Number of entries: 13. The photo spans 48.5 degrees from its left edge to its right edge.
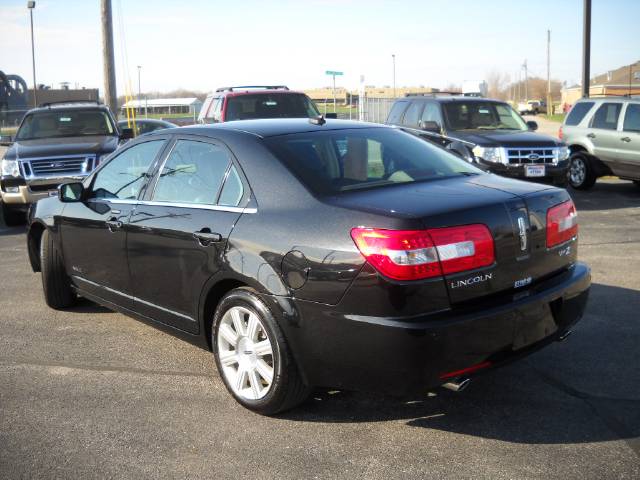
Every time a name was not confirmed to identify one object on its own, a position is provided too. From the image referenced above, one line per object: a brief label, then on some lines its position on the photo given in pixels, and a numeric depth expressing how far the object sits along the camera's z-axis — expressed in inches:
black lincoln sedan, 131.0
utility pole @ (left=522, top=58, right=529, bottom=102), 4318.7
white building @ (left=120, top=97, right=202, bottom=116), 2128.4
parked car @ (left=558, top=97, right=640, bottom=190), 502.3
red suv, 500.1
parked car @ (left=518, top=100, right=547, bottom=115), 3147.1
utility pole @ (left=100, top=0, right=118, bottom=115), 704.4
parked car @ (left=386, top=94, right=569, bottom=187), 440.5
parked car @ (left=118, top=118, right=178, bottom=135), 781.9
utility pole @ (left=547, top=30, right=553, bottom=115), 3472.0
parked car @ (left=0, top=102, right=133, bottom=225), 422.0
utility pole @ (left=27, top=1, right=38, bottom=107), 1407.9
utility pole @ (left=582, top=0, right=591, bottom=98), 737.6
